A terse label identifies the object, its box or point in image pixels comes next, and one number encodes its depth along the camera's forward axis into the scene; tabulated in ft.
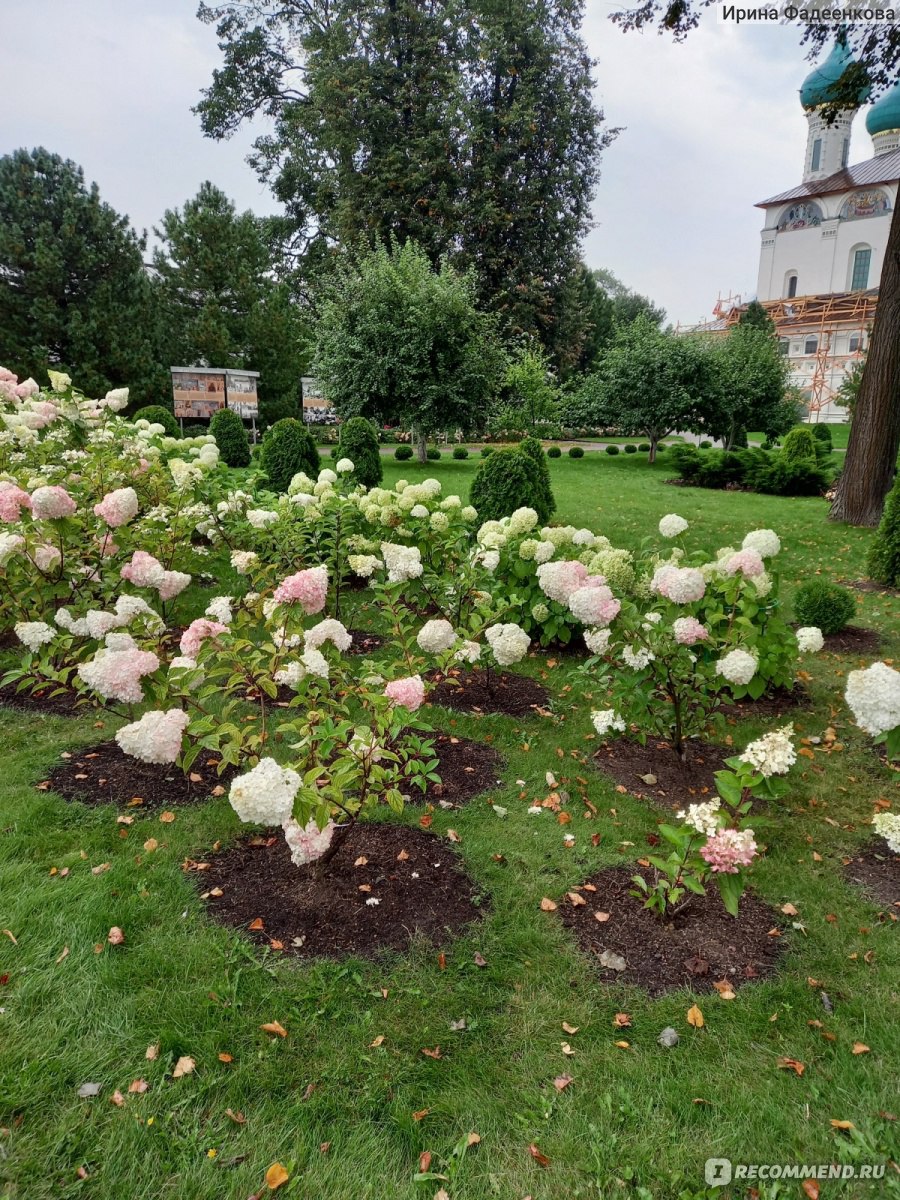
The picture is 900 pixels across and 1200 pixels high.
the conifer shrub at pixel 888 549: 22.54
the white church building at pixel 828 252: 135.13
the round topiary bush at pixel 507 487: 25.80
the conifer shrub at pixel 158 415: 38.40
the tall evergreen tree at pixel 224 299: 76.64
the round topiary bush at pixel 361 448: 39.47
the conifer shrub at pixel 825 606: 17.85
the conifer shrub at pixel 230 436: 49.85
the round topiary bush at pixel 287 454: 33.60
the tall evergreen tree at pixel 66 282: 62.28
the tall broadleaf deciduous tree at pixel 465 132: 71.61
